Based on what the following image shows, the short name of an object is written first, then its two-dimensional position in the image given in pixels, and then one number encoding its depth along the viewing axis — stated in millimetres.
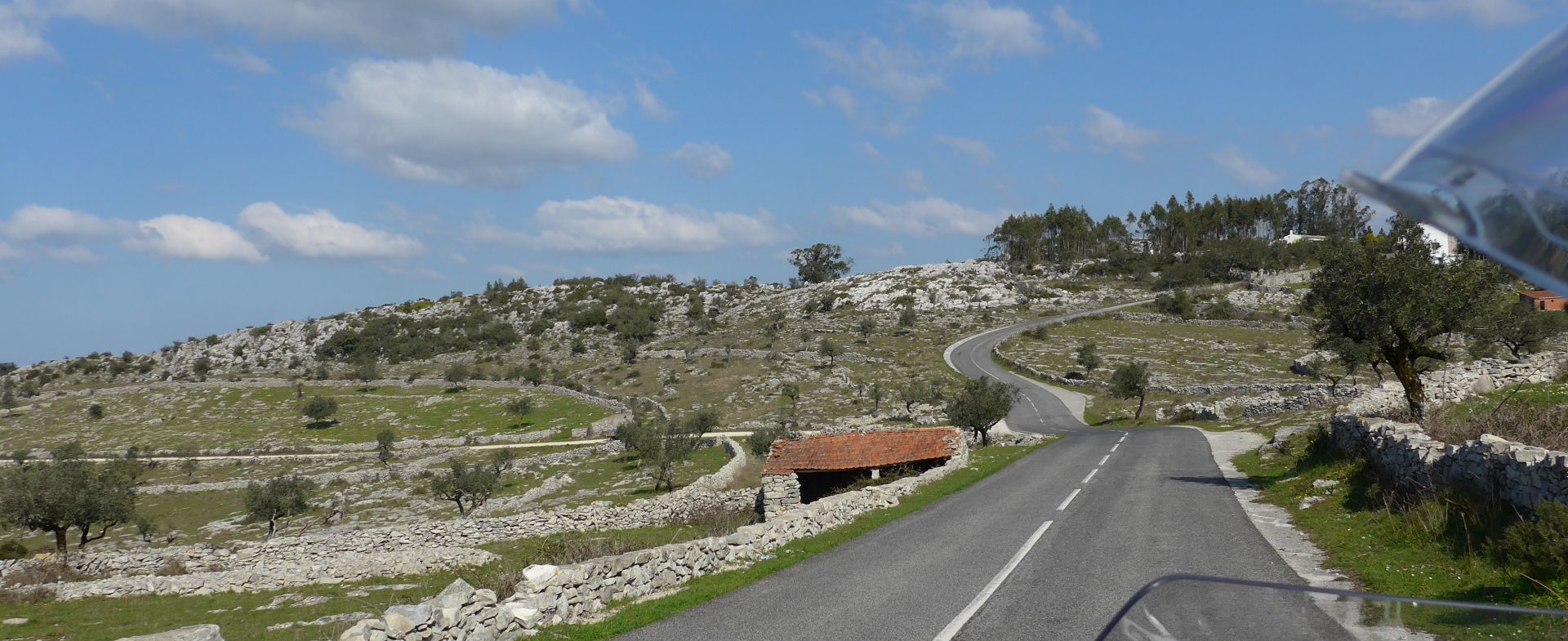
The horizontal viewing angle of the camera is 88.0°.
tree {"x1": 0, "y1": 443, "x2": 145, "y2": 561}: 36812
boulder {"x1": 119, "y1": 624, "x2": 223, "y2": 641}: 12164
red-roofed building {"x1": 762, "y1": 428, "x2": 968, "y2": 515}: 31578
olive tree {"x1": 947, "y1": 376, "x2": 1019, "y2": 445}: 46938
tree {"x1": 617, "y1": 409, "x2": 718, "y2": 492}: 44638
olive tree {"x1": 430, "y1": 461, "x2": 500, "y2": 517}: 41188
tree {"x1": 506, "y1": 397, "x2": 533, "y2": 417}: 77562
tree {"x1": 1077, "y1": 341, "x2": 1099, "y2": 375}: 77675
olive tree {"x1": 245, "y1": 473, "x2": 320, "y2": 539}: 41438
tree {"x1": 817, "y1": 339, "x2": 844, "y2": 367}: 93450
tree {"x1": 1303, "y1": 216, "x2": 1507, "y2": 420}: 20453
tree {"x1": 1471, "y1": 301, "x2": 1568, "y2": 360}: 49197
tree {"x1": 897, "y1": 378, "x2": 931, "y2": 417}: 67438
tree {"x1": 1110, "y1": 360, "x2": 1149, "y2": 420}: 56875
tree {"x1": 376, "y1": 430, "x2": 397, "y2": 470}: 63594
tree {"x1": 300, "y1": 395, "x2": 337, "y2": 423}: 80062
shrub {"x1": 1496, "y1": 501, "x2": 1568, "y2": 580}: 9531
